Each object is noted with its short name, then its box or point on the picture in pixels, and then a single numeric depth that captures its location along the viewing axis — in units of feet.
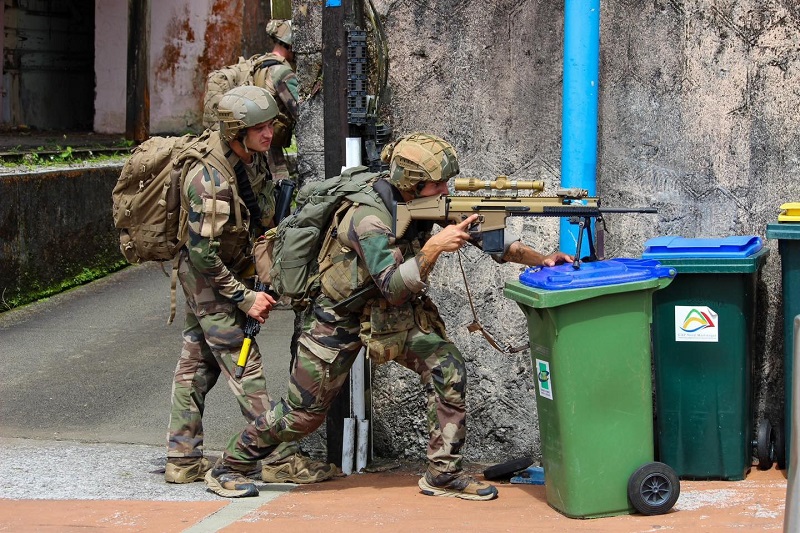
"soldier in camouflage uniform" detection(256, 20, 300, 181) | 49.73
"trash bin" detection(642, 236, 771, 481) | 37.91
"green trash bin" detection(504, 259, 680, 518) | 34.24
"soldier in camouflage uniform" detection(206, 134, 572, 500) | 36.14
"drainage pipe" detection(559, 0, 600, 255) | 41.01
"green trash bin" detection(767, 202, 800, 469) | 37.76
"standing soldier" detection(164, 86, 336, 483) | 39.17
